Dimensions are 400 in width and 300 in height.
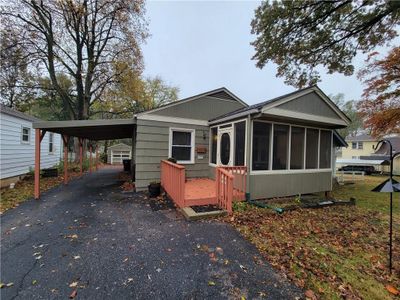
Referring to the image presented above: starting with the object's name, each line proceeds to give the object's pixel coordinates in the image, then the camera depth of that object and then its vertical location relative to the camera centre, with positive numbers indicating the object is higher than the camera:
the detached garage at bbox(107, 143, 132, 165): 22.83 -0.86
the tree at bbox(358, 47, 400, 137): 10.15 +3.45
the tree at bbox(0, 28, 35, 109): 11.04 +5.23
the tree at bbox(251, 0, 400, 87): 6.66 +4.76
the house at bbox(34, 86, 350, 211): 5.82 +0.15
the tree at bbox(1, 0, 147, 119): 11.27 +7.40
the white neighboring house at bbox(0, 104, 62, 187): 8.20 -0.07
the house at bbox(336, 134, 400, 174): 20.88 -0.26
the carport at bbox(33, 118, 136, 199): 6.14 +0.67
